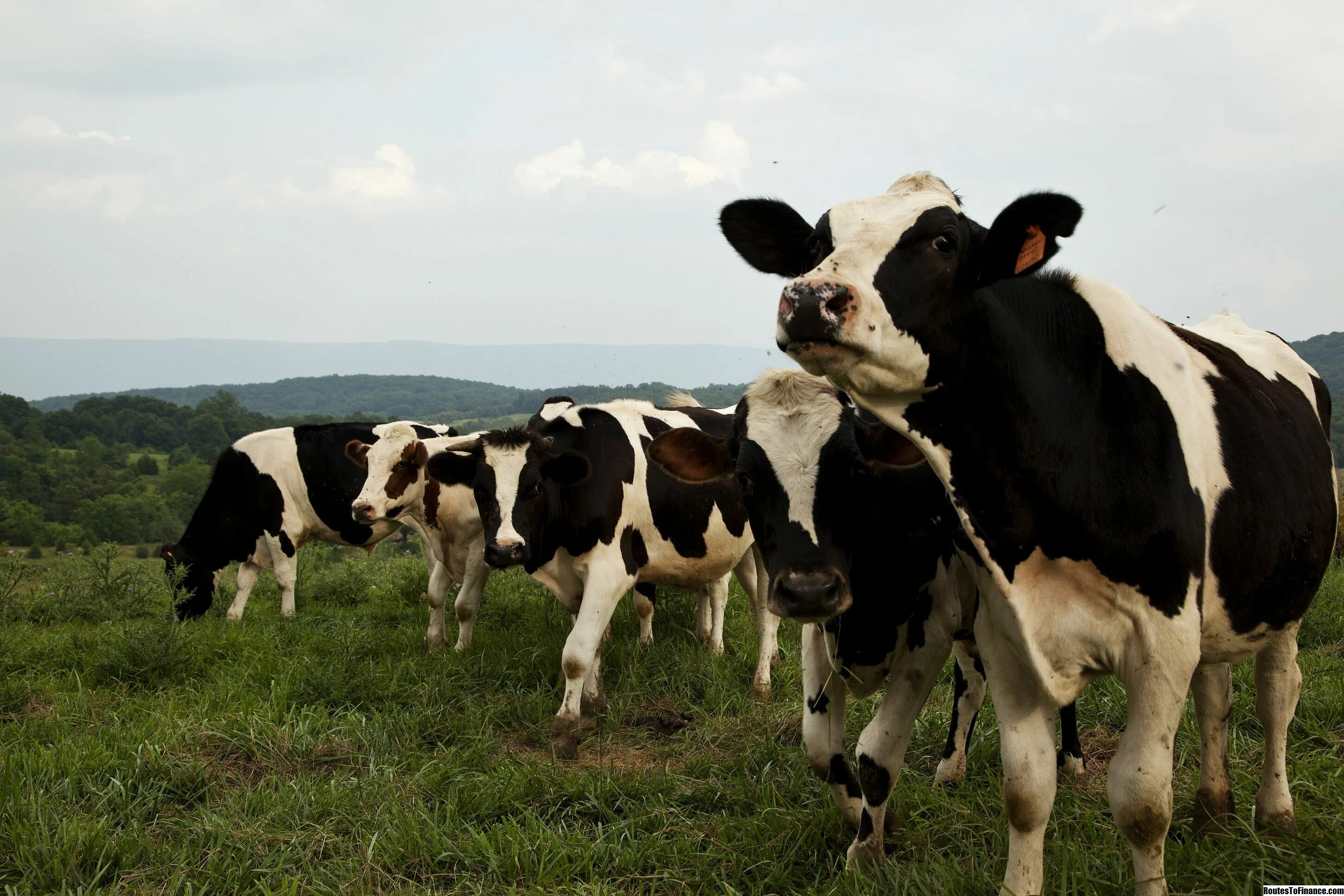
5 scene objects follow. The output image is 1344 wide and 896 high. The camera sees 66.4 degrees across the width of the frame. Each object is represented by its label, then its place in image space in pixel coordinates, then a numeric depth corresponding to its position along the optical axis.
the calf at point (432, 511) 8.80
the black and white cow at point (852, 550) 3.83
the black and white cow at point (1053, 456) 2.86
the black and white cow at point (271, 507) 11.99
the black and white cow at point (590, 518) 6.79
